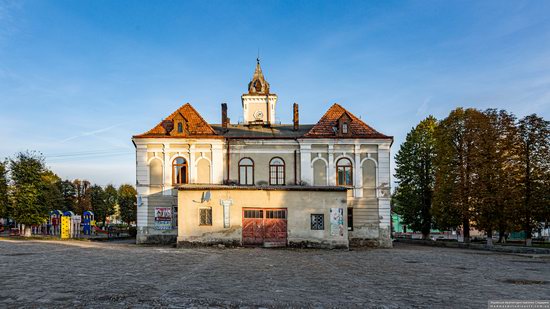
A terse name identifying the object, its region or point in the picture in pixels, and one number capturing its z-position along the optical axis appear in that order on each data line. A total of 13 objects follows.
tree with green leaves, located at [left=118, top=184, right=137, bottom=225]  66.12
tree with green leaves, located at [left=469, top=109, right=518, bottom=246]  30.23
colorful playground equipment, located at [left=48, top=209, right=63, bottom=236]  48.44
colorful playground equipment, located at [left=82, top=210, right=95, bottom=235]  51.07
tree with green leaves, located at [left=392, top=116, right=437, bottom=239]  40.44
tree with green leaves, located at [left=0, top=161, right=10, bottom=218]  39.16
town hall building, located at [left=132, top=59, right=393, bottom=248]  31.61
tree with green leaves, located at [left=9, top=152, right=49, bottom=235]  37.19
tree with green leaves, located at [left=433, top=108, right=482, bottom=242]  32.69
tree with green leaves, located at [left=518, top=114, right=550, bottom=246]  29.88
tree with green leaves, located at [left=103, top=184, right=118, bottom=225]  77.88
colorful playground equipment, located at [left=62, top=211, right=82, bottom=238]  41.19
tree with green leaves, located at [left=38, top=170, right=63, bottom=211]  39.22
